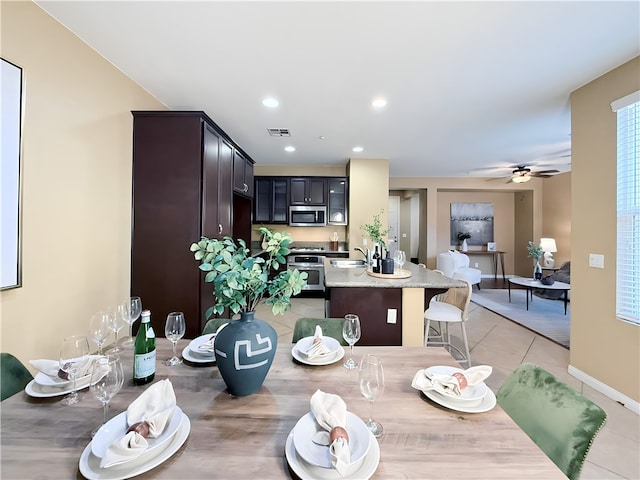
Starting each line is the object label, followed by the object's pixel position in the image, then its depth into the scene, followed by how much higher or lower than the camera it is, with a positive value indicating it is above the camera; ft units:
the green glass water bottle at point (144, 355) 3.49 -1.51
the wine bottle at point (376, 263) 9.30 -0.79
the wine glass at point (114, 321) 4.15 -1.28
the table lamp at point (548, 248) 19.29 -0.39
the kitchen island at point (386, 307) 7.93 -1.96
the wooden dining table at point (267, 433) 2.23 -1.88
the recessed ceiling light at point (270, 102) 9.21 +4.81
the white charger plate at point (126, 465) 2.13 -1.85
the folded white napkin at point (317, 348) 4.11 -1.69
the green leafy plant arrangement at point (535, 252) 16.76 -0.60
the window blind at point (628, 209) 6.82 +0.87
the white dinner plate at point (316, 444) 2.24 -1.80
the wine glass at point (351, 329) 3.91 -1.28
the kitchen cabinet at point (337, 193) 18.30 +3.25
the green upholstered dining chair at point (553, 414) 2.76 -1.97
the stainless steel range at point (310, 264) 17.43 -1.52
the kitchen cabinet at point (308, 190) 18.34 +3.45
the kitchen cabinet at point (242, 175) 12.48 +3.33
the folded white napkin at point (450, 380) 3.19 -1.69
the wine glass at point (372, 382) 2.70 -1.41
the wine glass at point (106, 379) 2.65 -1.42
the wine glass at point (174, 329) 4.06 -1.36
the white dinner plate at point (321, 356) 4.06 -1.77
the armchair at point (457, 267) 18.98 -1.84
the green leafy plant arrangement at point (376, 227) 14.78 +0.88
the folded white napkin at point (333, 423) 2.11 -1.68
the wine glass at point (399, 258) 10.10 -0.62
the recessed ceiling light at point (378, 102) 9.09 +4.79
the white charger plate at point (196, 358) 4.03 -1.80
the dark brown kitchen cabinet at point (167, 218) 8.43 +0.68
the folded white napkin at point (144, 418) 2.17 -1.70
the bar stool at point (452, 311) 8.77 -2.34
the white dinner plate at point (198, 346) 4.17 -1.73
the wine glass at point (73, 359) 3.15 -1.46
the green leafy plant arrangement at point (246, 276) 3.11 -0.42
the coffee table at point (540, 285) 14.19 -2.29
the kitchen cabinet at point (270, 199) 18.54 +2.85
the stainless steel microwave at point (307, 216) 18.29 +1.69
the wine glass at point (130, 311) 4.58 -1.23
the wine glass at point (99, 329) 3.97 -1.33
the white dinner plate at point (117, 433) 2.33 -1.79
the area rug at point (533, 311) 11.97 -3.79
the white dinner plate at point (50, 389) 3.17 -1.81
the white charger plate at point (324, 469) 2.15 -1.86
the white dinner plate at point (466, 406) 2.99 -1.84
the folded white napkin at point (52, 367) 3.38 -1.66
